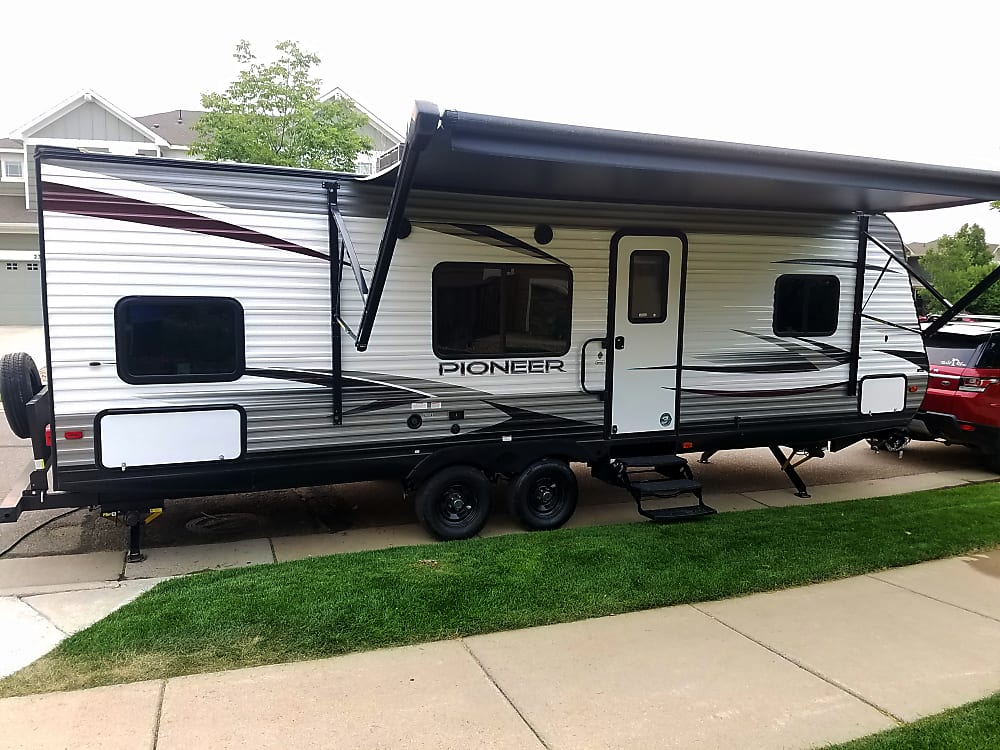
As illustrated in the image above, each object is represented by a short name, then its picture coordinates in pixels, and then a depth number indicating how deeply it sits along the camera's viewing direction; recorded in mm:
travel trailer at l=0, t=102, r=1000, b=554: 5074
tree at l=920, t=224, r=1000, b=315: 28219
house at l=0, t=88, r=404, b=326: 24359
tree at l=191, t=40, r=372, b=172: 14695
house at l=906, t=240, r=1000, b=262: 52453
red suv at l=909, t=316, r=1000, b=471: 8891
